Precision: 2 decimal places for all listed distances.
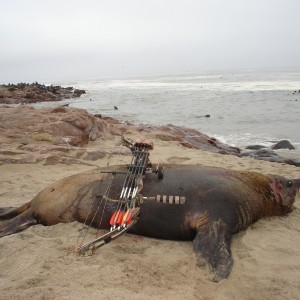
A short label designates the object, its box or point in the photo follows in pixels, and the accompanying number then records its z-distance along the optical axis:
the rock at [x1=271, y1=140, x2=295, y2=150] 11.56
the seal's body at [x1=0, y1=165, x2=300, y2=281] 3.73
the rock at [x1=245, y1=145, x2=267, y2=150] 11.70
